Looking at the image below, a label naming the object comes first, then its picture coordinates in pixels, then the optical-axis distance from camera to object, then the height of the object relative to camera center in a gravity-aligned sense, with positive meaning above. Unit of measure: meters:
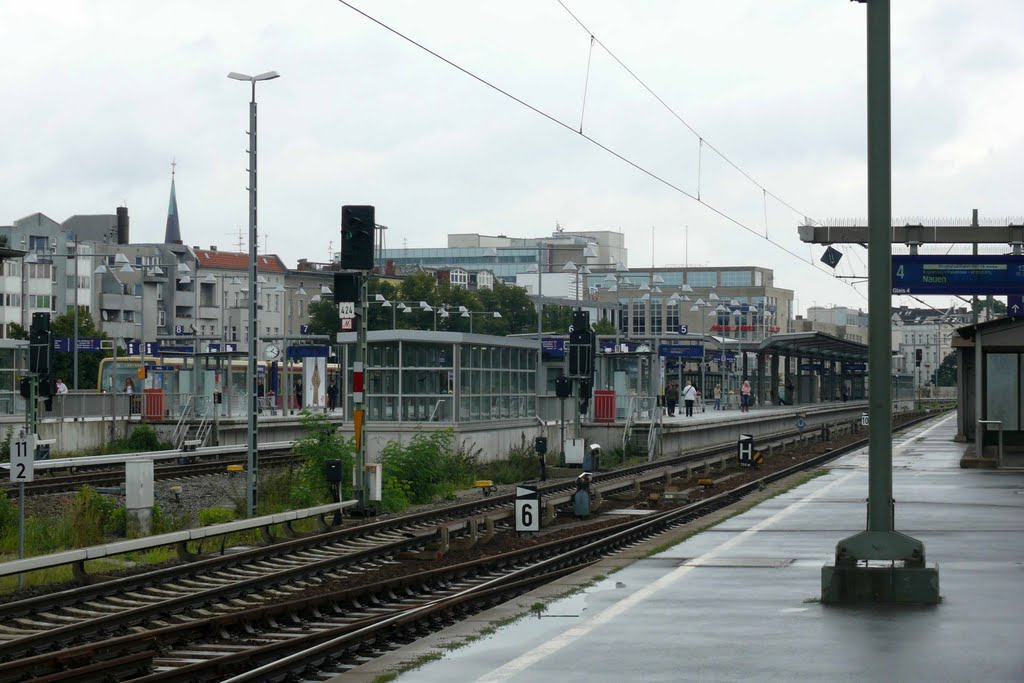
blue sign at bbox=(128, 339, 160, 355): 70.04 +1.46
